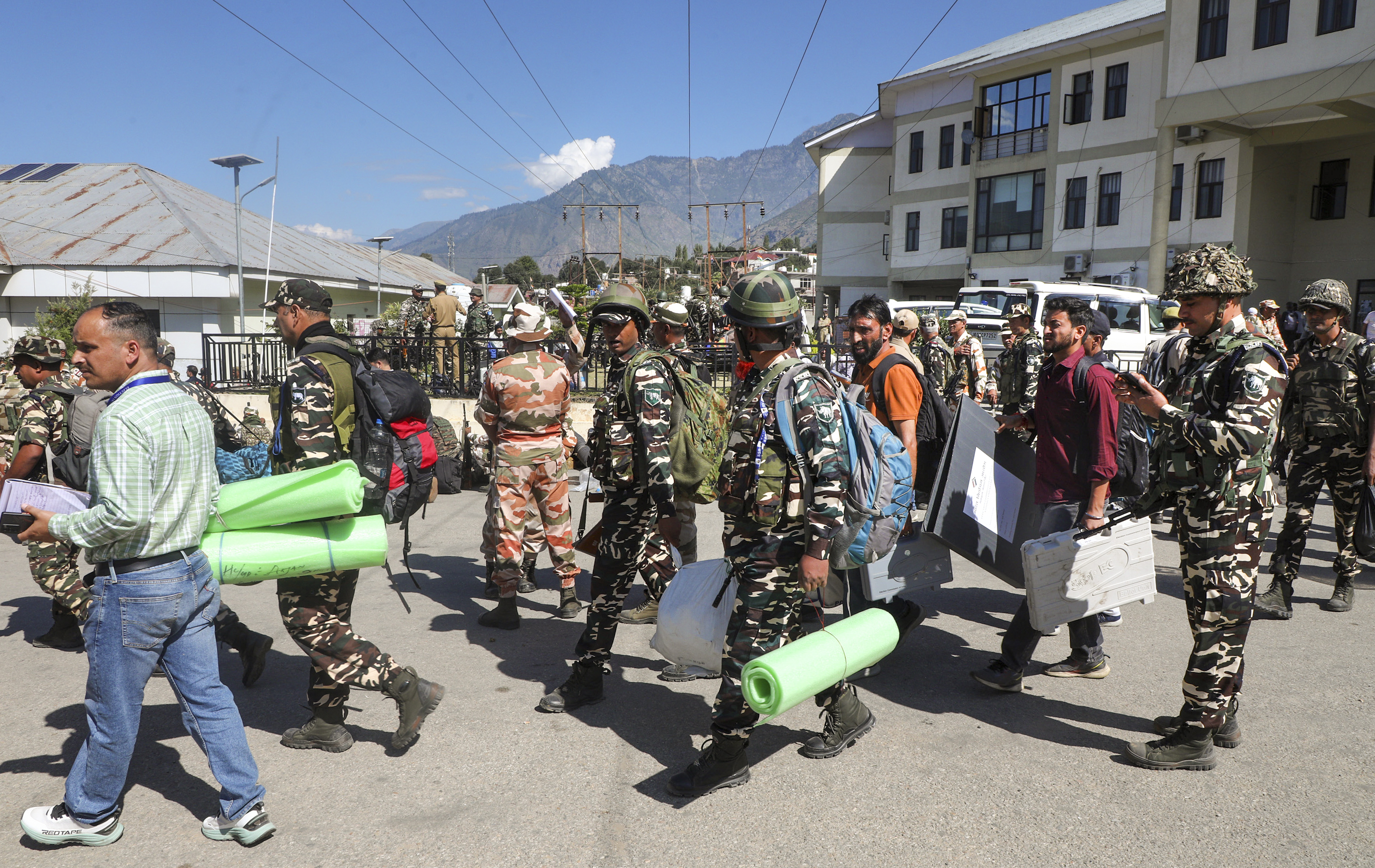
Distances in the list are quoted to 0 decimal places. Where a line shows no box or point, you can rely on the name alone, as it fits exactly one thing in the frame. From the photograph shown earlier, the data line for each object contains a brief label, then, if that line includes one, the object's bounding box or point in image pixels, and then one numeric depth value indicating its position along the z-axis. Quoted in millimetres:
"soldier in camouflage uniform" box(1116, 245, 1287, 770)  3477
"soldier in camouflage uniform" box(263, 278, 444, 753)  3631
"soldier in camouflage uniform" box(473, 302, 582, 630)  5465
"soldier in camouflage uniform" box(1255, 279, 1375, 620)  5648
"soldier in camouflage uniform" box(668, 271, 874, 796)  3236
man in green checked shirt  2771
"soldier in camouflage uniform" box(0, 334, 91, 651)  4688
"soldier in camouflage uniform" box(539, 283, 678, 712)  4086
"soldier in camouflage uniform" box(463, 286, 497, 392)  13516
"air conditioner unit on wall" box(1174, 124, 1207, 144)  22969
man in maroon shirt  4359
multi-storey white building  20266
